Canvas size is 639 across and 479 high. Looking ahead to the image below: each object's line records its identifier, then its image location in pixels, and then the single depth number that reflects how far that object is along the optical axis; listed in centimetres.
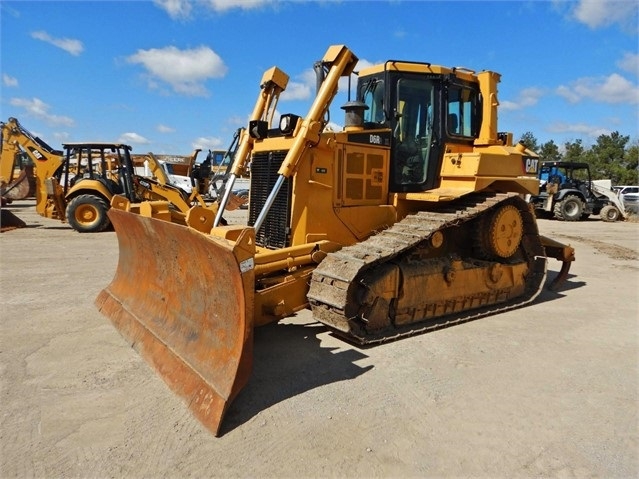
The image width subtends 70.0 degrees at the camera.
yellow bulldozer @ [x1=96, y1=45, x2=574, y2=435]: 390
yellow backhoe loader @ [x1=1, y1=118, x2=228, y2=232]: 1355
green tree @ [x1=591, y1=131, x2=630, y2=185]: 4847
